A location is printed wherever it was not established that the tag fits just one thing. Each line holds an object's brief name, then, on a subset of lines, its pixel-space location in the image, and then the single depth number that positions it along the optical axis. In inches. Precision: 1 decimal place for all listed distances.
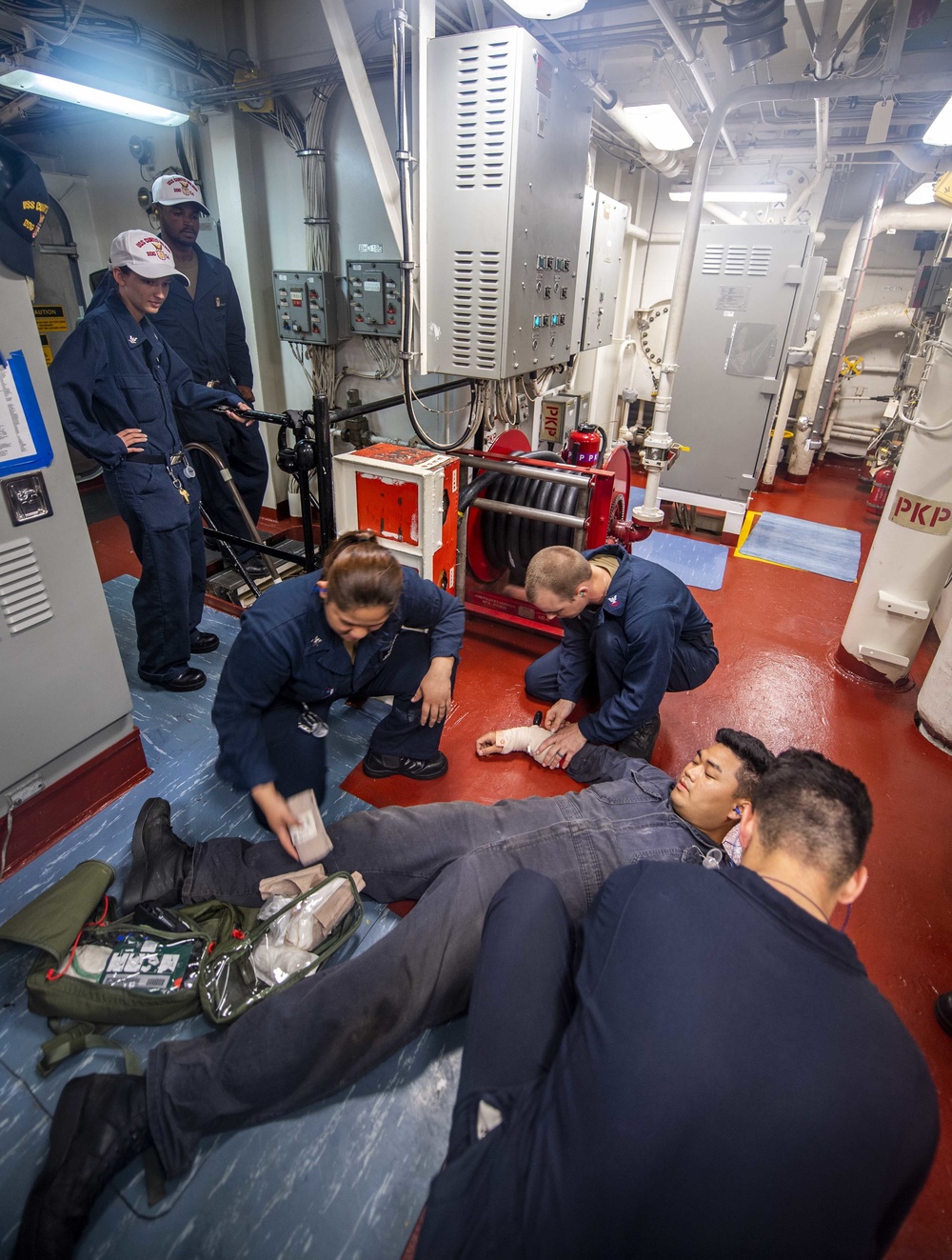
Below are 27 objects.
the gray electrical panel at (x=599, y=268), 170.2
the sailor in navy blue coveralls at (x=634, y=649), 99.5
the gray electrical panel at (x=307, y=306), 166.2
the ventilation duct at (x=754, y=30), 98.6
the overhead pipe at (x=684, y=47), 106.9
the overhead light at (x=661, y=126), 148.4
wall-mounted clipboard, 71.4
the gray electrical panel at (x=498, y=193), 104.4
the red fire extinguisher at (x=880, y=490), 220.6
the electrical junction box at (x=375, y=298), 161.5
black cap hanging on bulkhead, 67.4
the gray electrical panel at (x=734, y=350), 188.1
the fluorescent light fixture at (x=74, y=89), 116.8
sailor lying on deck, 55.9
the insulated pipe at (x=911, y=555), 119.8
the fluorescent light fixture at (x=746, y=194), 214.8
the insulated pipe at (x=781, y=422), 251.4
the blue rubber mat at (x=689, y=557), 187.1
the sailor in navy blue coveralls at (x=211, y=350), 141.2
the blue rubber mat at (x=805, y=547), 199.2
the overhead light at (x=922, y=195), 201.0
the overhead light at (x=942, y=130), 117.1
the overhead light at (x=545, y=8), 93.1
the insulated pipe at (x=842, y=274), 228.1
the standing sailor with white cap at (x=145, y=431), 100.4
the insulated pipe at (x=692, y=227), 129.9
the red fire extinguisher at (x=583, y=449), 150.6
